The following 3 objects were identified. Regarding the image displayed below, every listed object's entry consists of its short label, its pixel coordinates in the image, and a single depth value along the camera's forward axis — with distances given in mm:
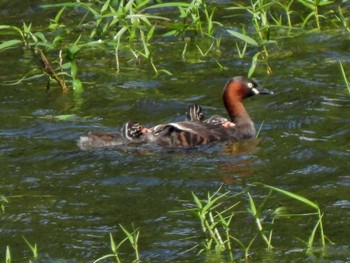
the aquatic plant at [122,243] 15617
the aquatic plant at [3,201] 18375
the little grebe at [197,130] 22344
